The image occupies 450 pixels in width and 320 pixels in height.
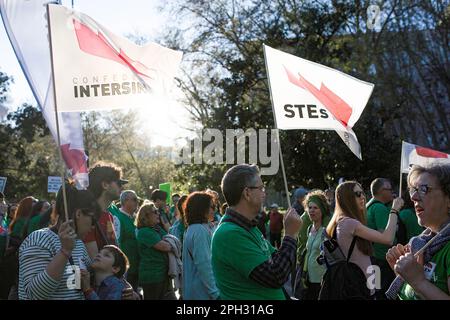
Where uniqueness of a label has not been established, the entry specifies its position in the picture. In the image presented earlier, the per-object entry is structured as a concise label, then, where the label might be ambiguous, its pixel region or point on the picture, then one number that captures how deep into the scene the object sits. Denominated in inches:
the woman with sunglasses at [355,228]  205.3
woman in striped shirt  147.7
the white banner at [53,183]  714.2
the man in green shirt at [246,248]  152.3
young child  166.6
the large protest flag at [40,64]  187.1
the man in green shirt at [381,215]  304.0
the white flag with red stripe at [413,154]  393.9
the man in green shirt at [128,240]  300.7
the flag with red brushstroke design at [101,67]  197.0
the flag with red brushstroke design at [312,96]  243.9
